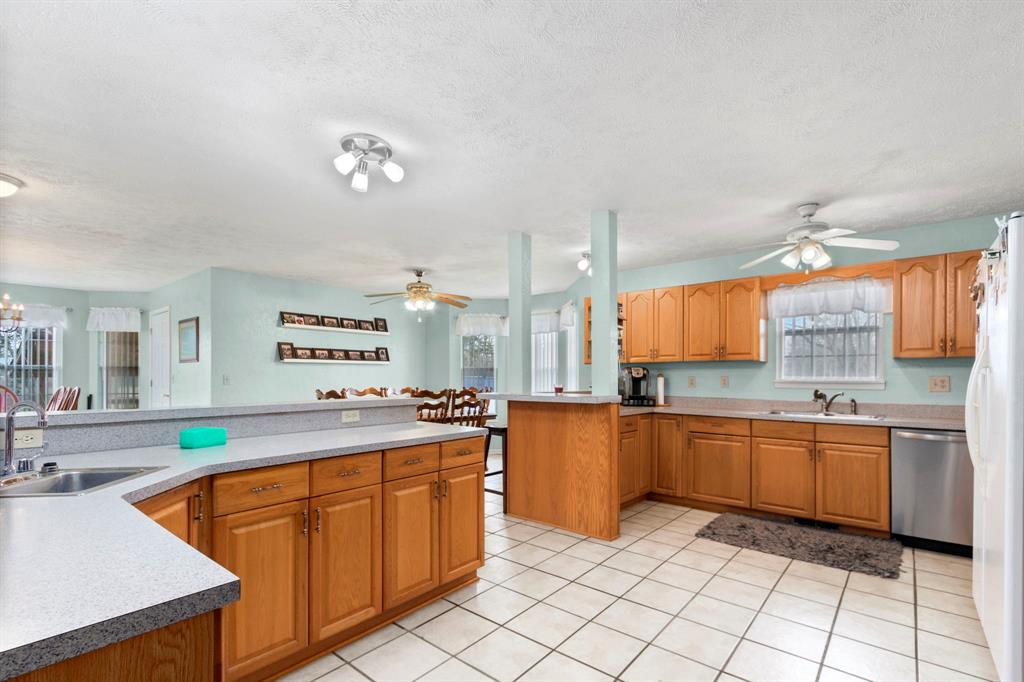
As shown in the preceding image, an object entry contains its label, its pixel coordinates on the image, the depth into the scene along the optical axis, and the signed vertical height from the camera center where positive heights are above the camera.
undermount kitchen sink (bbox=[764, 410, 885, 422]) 3.82 -0.57
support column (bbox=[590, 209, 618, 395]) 3.68 +0.32
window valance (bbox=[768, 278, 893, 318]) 4.10 +0.40
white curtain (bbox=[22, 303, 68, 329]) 6.43 +0.34
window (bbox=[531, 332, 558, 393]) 7.25 -0.26
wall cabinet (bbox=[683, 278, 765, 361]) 4.57 +0.21
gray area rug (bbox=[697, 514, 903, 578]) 3.15 -1.40
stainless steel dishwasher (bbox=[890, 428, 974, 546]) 3.26 -0.96
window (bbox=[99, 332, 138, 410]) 7.20 -0.39
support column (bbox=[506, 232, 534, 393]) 4.19 +0.23
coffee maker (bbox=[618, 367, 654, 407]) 4.99 -0.44
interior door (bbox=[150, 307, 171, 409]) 6.61 -0.20
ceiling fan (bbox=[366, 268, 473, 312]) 5.49 +0.51
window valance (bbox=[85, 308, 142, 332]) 6.98 +0.32
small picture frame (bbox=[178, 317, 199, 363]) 5.88 +0.03
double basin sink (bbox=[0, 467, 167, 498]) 1.55 -0.45
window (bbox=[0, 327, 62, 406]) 6.53 -0.28
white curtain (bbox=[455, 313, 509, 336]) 7.71 +0.28
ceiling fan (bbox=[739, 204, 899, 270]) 3.33 +0.71
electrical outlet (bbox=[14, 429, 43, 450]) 1.78 -0.35
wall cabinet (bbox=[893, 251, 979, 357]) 3.62 +0.28
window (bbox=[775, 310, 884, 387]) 4.22 -0.05
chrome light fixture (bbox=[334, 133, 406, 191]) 2.47 +0.98
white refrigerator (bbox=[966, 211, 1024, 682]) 1.75 -0.38
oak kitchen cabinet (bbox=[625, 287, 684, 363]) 4.97 +0.19
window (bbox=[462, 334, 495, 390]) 7.91 -0.35
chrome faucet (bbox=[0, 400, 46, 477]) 1.55 -0.30
